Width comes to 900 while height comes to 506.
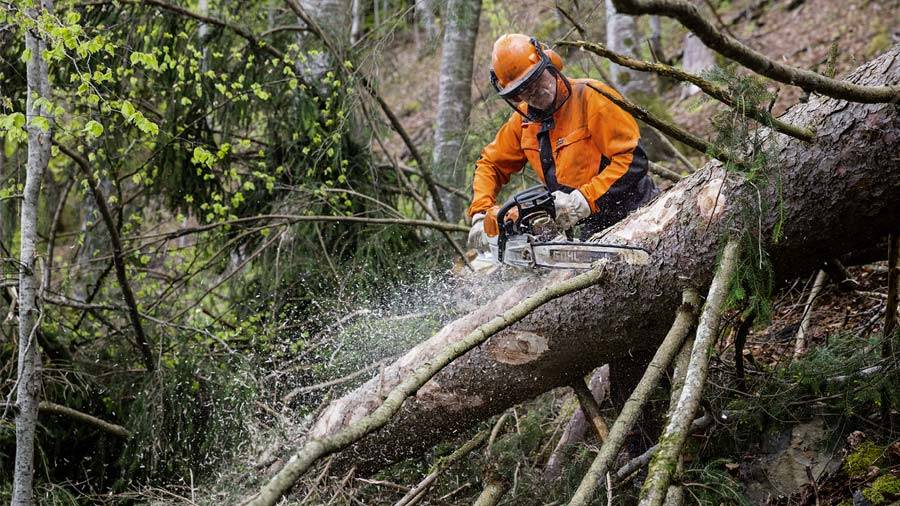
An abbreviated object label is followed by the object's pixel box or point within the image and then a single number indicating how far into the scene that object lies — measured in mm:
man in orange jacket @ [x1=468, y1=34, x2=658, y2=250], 7484
